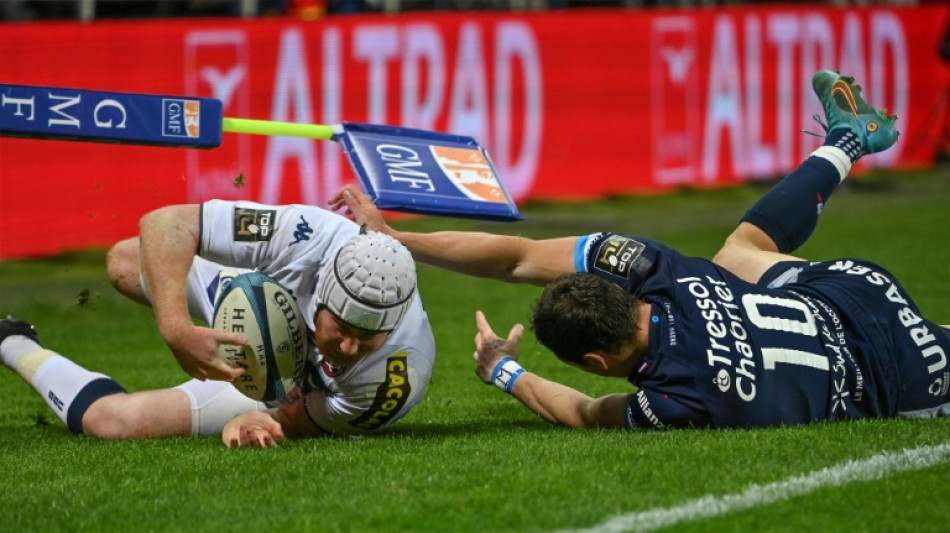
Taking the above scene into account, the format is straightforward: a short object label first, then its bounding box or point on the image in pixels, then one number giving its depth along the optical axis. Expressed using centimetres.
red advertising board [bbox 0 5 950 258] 2455
